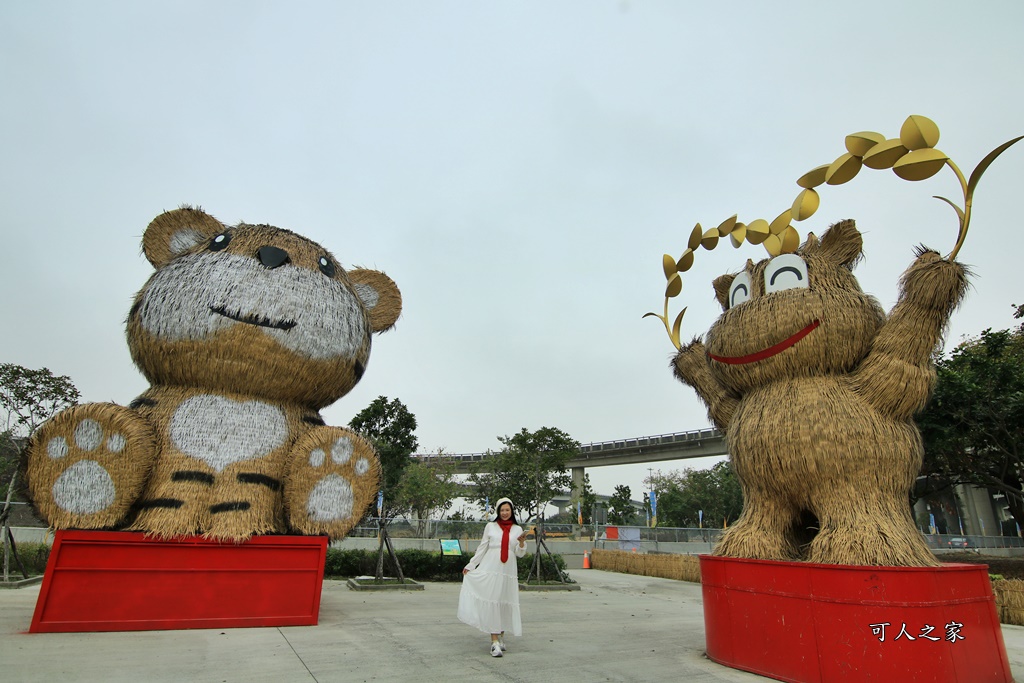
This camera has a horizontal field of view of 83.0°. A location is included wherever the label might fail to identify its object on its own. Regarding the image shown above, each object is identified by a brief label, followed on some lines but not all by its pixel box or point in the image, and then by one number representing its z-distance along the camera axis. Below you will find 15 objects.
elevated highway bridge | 33.78
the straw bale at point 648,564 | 14.98
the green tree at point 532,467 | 25.47
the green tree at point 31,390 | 17.75
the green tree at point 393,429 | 25.78
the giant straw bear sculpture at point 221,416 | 5.65
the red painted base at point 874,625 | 3.99
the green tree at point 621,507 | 44.00
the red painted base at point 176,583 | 5.45
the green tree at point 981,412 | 11.48
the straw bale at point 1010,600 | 8.54
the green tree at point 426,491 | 26.69
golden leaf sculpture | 4.82
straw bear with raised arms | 4.83
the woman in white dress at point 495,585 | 5.11
